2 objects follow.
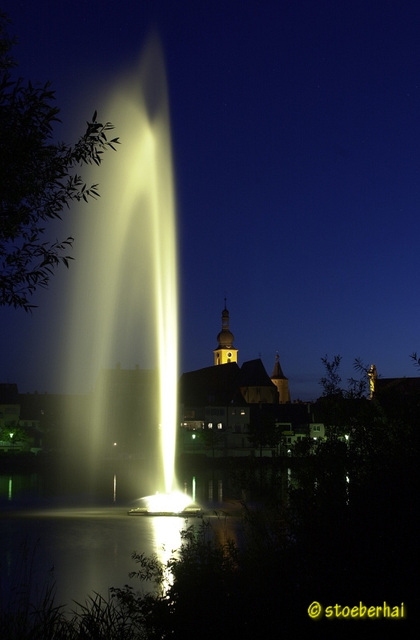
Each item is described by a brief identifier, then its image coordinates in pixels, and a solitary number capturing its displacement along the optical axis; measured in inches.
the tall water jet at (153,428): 3152.8
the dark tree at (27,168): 343.0
